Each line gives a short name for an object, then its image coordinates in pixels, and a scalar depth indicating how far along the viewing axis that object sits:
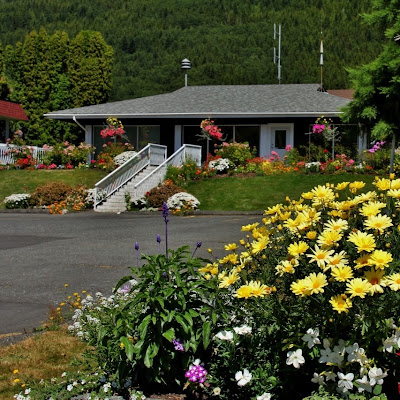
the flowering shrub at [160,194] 19.55
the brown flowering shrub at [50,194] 20.97
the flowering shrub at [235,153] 24.12
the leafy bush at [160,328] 3.72
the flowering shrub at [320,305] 3.26
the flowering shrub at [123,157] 24.50
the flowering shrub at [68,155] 27.02
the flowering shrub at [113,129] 27.08
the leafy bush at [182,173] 22.05
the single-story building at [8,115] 34.41
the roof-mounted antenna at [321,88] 30.78
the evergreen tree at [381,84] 18.34
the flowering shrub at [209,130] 26.12
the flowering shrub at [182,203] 18.38
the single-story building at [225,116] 26.61
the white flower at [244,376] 3.49
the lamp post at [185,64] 34.81
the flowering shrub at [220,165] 23.25
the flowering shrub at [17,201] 20.92
